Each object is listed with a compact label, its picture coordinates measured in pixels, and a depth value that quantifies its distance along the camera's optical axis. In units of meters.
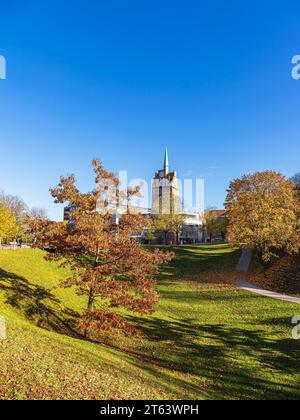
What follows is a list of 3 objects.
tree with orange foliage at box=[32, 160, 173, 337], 12.84
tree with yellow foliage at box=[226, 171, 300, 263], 29.73
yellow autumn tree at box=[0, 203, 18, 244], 34.56
